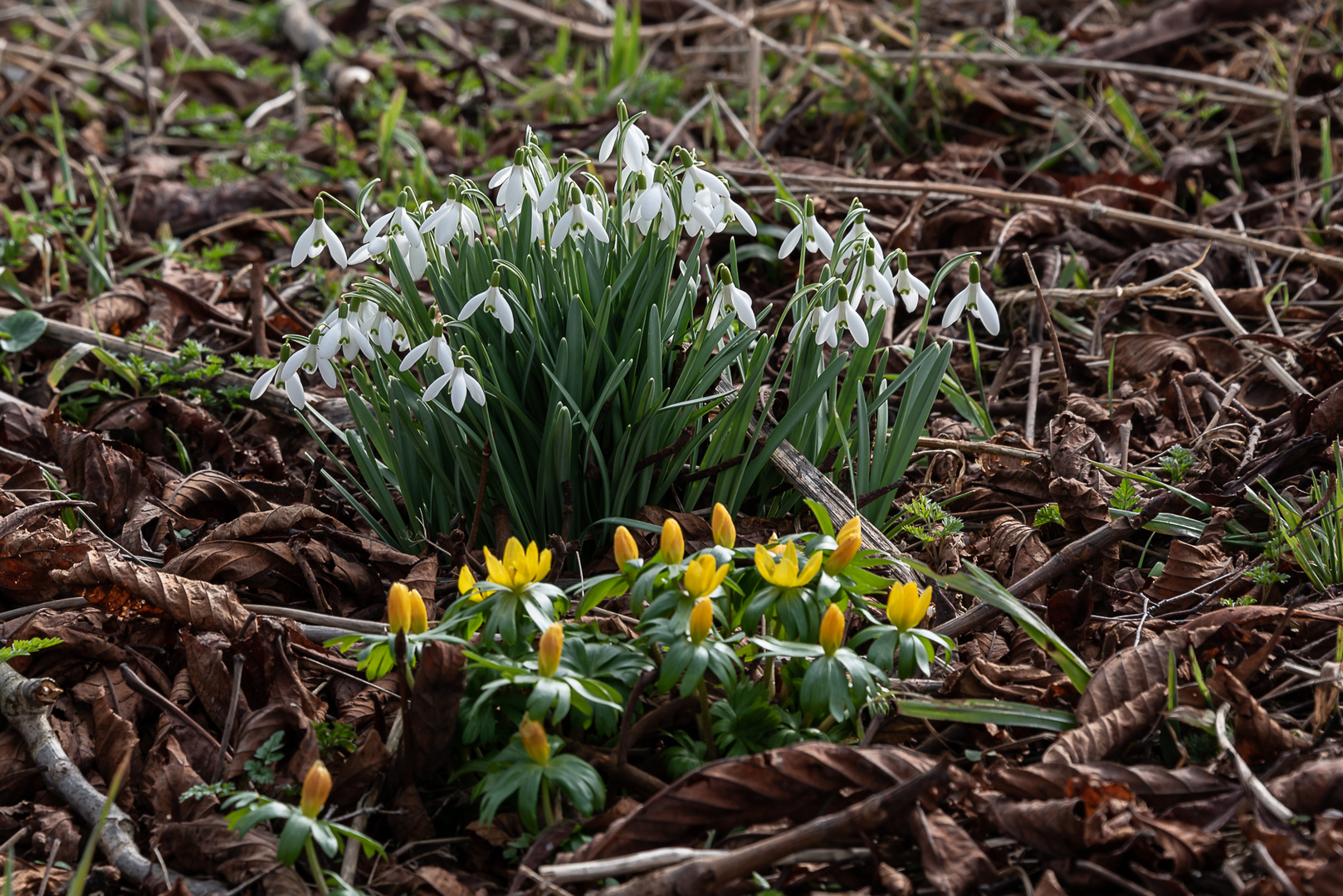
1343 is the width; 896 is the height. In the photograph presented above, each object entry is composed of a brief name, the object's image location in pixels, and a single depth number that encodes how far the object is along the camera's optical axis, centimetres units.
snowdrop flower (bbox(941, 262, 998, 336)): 166
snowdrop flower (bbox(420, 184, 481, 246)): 164
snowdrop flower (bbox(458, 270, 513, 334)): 162
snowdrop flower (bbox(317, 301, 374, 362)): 162
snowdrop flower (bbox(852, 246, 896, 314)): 165
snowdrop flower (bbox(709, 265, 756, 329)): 165
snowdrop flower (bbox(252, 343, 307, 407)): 165
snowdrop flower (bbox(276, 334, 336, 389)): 163
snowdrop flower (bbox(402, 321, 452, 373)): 161
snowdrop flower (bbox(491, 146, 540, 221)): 164
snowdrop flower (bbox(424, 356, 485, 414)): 161
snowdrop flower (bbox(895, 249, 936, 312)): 167
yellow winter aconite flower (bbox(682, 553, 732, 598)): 151
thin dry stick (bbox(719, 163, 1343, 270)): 196
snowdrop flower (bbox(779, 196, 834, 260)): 167
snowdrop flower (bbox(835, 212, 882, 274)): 166
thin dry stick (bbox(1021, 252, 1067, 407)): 179
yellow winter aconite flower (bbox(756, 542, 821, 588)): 152
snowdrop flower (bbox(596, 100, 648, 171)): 164
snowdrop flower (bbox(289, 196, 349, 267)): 165
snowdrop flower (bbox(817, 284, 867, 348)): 164
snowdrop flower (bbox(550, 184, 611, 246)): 163
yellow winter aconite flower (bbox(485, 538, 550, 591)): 152
